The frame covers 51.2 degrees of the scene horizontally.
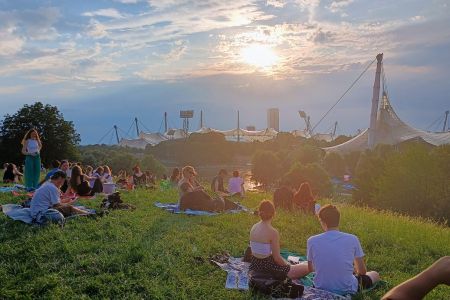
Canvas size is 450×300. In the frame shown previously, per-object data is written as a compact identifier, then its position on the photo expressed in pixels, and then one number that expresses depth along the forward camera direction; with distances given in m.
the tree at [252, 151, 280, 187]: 67.50
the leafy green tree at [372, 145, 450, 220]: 35.16
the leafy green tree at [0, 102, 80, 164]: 41.91
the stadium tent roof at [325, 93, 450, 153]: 70.06
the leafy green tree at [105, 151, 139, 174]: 61.35
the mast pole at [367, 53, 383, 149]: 63.41
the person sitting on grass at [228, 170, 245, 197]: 18.27
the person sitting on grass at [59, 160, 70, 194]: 15.79
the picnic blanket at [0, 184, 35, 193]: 15.52
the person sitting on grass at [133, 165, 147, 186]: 21.08
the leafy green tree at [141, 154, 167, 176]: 61.84
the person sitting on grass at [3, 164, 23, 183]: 19.16
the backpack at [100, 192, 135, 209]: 12.43
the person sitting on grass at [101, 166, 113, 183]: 17.87
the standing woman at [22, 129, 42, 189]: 14.95
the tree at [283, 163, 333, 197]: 47.34
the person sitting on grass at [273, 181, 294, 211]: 13.98
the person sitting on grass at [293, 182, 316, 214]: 13.47
